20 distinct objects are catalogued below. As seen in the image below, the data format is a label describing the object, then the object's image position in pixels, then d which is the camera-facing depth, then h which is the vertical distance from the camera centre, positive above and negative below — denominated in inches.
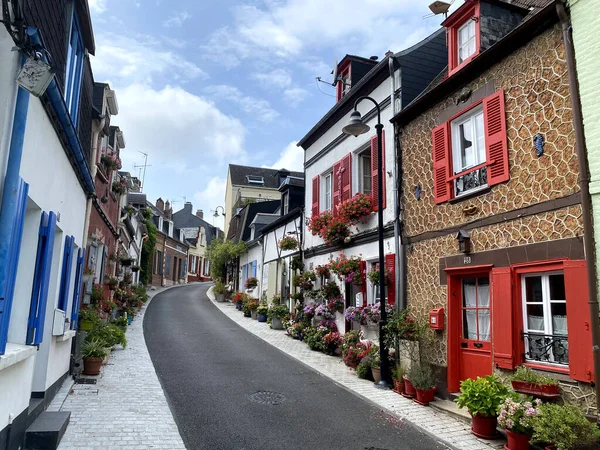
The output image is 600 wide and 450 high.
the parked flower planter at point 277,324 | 638.5 -39.2
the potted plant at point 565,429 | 180.1 -50.5
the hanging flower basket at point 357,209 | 419.2 +83.0
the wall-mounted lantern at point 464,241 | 287.1 +37.7
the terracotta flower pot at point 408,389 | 297.5 -59.1
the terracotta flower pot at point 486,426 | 225.6 -62.0
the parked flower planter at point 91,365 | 328.8 -53.6
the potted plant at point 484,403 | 223.9 -50.3
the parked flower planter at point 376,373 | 343.0 -56.5
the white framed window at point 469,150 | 289.9 +100.2
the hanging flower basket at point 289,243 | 594.9 +69.2
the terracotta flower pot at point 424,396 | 285.6 -60.4
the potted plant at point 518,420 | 200.5 -52.6
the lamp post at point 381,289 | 330.3 +6.8
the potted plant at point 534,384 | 215.3 -38.9
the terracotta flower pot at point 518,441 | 201.8 -61.5
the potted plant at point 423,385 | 286.2 -53.7
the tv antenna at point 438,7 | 394.0 +253.3
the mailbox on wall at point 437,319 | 303.1 -12.5
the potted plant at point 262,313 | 713.0 -27.2
